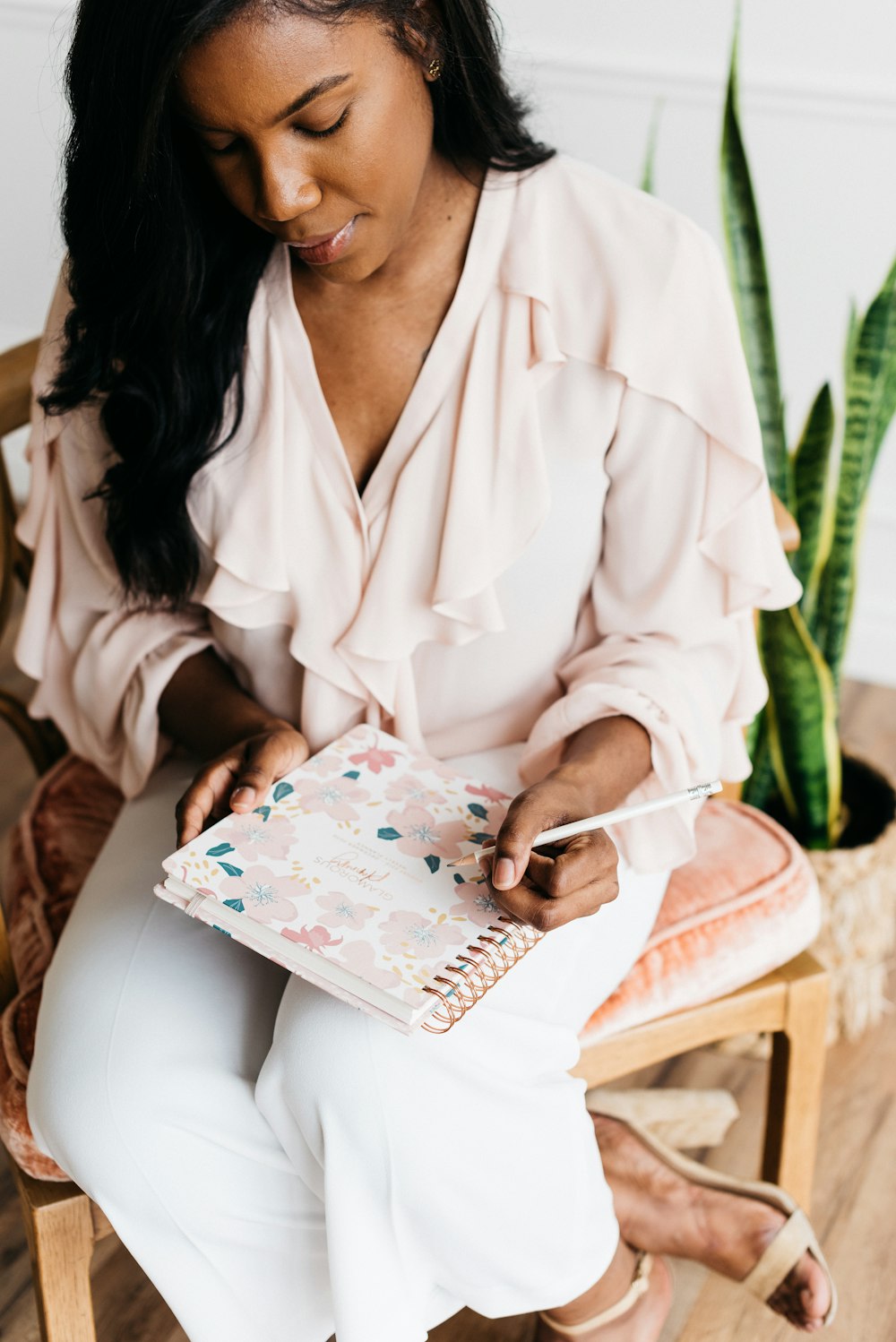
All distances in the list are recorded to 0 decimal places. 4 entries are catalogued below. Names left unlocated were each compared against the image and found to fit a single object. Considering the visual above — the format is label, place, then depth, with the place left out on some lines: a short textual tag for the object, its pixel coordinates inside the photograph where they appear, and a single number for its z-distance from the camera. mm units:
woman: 1007
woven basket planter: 1697
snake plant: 1513
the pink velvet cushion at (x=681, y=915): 1202
